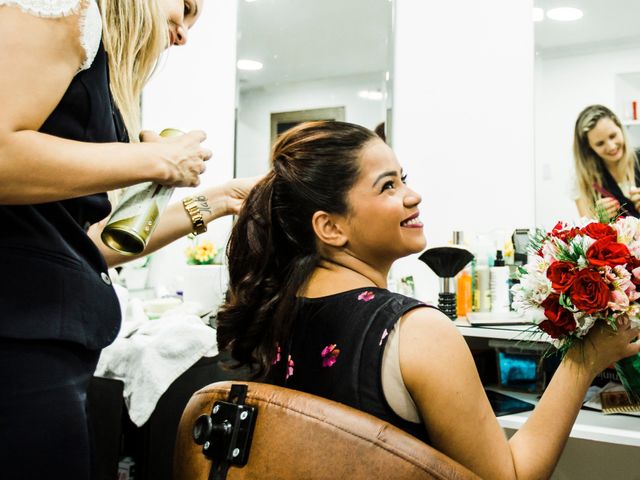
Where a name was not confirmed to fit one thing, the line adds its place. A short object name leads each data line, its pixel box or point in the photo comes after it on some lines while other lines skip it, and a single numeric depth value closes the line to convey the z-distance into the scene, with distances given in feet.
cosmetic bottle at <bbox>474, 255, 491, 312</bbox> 7.13
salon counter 5.35
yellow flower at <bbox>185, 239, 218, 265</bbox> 8.89
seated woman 3.09
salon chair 2.26
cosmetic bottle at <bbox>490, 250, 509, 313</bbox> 7.01
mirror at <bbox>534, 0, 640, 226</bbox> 7.25
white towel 6.21
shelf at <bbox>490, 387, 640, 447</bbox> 5.24
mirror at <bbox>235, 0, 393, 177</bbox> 8.66
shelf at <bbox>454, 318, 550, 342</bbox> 5.86
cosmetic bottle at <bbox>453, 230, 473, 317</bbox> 7.10
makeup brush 6.65
